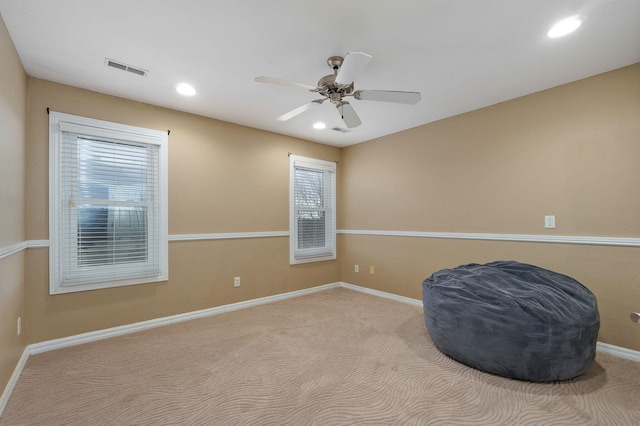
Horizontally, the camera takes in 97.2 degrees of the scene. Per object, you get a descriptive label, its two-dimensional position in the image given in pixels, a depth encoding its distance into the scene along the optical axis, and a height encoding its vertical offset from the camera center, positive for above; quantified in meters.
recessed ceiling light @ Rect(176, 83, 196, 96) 2.72 +1.25
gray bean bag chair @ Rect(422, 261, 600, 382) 1.98 -0.81
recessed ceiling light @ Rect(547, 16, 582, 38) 1.85 +1.27
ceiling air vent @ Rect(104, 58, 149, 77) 2.33 +1.27
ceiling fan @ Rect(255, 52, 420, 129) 1.97 +0.96
